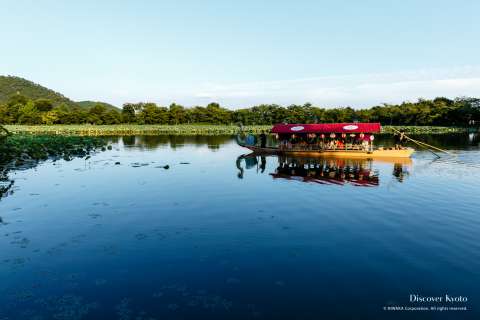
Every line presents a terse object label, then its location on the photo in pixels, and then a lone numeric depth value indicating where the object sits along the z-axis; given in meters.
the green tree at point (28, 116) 109.20
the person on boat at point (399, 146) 33.97
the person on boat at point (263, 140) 40.31
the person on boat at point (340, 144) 36.62
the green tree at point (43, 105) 134.80
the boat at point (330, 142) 34.56
